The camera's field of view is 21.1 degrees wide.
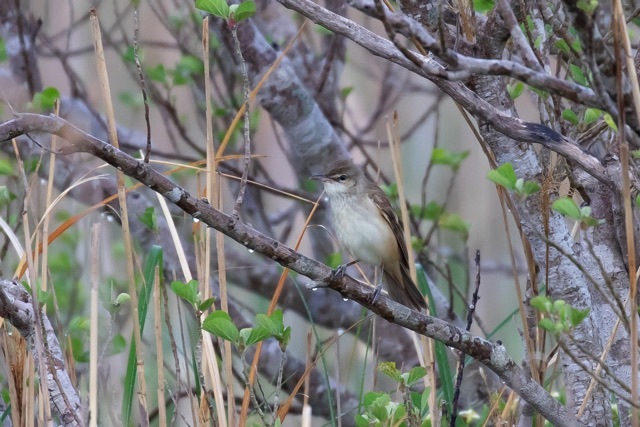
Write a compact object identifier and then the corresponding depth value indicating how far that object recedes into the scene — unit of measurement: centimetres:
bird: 709
